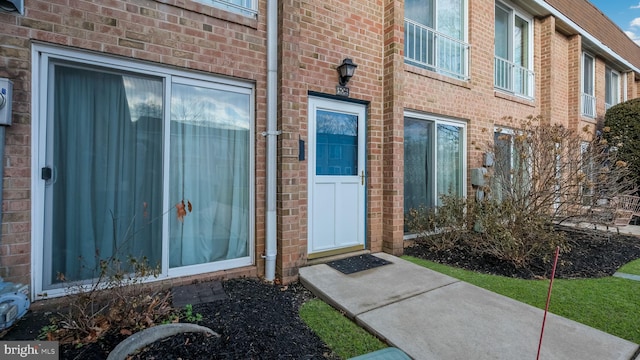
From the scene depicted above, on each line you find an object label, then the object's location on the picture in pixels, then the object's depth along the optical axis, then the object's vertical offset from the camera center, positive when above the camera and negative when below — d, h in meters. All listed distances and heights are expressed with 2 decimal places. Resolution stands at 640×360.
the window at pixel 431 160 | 5.27 +0.41
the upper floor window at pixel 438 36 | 5.34 +2.71
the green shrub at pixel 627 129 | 8.40 +1.55
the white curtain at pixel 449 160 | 5.67 +0.42
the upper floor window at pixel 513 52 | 6.98 +3.16
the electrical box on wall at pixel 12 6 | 2.50 +1.46
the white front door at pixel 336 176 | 4.18 +0.07
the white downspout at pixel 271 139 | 3.69 +0.52
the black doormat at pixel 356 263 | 3.92 -1.13
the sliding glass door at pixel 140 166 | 2.84 +0.15
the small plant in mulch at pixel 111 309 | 2.31 -1.08
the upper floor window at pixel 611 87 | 10.78 +3.48
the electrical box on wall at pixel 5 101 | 2.45 +0.64
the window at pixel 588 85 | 9.52 +3.12
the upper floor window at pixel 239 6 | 3.54 +2.09
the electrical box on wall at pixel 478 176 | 5.65 +0.11
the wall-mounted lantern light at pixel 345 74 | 4.13 +1.48
